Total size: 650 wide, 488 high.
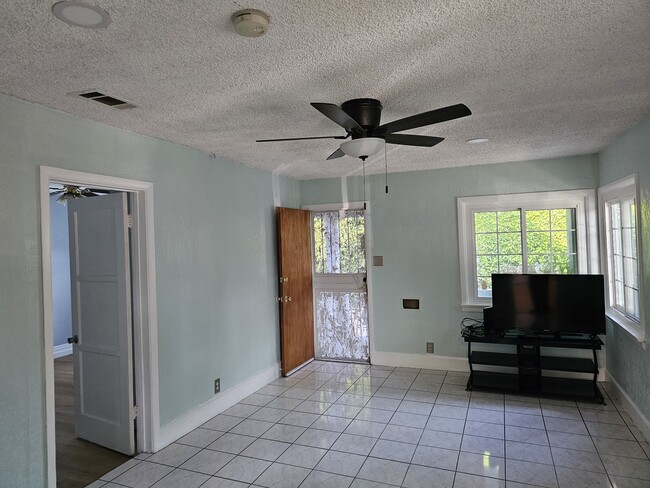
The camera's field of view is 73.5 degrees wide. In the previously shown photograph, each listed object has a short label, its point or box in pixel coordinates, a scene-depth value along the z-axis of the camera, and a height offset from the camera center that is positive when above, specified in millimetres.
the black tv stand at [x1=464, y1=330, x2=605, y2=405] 4152 -1239
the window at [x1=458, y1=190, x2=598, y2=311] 4641 +42
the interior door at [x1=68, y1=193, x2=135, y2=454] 3324 -520
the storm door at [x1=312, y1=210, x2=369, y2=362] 5629 -507
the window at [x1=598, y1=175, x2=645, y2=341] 3606 -138
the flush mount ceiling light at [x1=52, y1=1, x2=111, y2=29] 1506 +870
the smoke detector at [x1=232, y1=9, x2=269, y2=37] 1606 +864
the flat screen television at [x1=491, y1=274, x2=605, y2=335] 4199 -629
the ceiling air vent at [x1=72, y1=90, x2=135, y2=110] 2399 +900
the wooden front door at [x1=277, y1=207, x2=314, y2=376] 5098 -495
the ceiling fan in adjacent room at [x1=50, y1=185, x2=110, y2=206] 4458 +687
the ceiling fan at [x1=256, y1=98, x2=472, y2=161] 2359 +679
